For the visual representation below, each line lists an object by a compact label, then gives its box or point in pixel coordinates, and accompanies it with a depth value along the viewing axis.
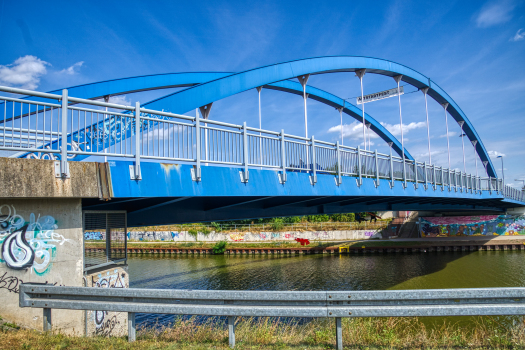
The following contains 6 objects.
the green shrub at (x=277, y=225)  44.23
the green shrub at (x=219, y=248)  40.91
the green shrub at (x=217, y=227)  44.32
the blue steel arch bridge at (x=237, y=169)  6.44
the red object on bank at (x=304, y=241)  40.06
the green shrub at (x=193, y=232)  44.53
